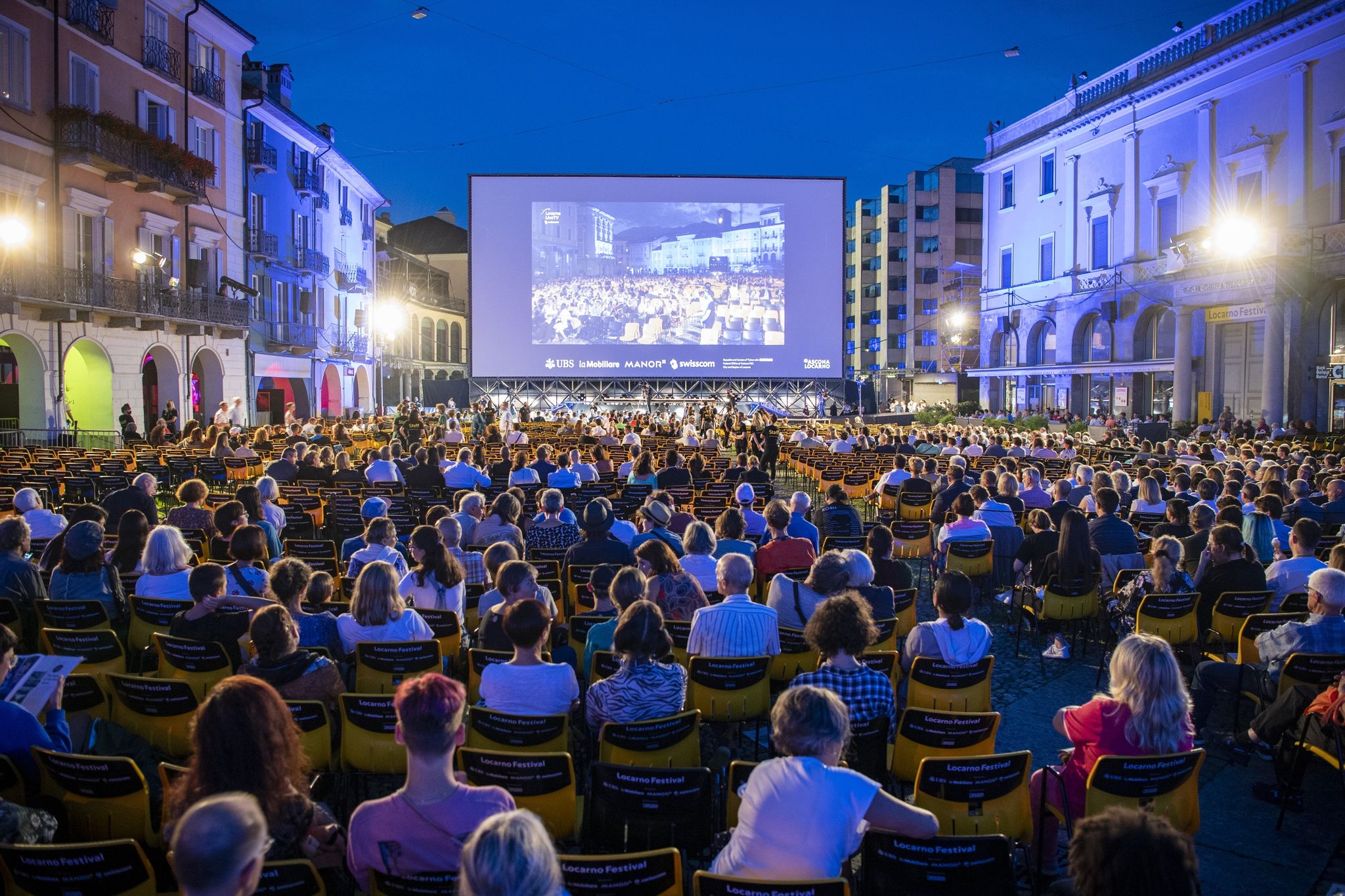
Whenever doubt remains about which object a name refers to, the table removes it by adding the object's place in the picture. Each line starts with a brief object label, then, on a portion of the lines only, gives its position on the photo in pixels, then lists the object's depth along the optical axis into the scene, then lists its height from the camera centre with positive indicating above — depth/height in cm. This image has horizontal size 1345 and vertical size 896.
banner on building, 2761 +321
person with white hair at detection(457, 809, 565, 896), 198 -95
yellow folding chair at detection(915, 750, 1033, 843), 357 -147
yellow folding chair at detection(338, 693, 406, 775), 427 -149
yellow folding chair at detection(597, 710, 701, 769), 406 -143
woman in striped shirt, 432 -124
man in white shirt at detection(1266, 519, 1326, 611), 675 -108
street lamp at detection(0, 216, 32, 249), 1759 +351
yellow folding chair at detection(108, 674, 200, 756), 433 -139
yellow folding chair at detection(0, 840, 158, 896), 274 -137
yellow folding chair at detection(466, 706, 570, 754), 404 -139
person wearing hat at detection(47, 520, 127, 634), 633 -108
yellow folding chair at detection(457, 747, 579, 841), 360 -141
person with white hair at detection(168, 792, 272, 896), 202 -94
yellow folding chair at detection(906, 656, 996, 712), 493 -143
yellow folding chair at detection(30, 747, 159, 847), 339 -142
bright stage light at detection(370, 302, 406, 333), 4356 +487
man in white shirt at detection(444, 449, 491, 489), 1287 -85
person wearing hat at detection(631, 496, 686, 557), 811 -102
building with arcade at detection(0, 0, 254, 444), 2086 +531
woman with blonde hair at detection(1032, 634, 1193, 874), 371 -122
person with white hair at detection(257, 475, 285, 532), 922 -85
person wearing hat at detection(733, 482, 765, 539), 977 -106
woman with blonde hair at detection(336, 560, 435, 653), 520 -112
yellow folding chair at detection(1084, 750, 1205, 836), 355 -140
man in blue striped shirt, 526 -120
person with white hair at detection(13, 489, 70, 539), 864 -97
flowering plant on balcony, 2186 +716
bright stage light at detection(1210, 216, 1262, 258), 2762 +548
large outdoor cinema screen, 3462 +525
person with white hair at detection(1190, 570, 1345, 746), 512 -120
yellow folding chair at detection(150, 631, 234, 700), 488 -130
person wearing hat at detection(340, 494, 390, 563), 884 -90
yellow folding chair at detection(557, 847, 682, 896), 271 -135
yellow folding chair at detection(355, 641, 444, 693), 497 -132
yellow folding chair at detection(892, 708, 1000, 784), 415 -144
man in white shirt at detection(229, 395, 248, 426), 2508 +2
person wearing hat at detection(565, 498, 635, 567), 739 -104
